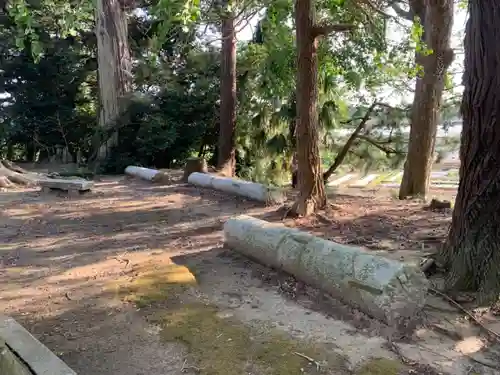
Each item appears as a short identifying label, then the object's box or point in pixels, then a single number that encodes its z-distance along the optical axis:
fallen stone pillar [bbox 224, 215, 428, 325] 3.21
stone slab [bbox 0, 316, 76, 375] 2.54
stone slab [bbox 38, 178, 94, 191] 9.16
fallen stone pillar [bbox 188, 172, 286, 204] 7.80
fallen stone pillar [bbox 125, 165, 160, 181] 11.17
